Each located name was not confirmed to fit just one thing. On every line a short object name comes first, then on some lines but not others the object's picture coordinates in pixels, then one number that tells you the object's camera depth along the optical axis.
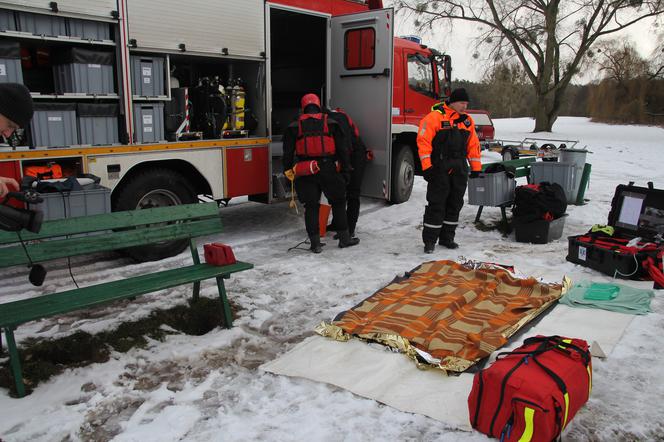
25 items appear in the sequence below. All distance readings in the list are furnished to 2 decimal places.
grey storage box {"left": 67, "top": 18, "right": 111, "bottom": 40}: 5.30
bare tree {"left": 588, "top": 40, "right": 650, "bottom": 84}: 34.28
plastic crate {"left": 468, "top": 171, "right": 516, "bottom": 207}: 7.32
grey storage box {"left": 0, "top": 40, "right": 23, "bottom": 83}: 4.90
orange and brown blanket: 3.88
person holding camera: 2.52
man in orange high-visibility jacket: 6.41
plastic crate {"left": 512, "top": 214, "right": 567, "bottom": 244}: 6.92
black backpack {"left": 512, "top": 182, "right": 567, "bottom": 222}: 6.95
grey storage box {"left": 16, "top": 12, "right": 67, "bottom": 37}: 4.98
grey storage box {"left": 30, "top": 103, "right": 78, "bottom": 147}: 5.23
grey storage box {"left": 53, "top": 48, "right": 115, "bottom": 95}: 5.42
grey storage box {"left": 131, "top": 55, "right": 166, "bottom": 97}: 5.78
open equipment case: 5.36
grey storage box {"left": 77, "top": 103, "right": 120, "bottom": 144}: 5.51
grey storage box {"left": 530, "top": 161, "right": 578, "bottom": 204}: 8.62
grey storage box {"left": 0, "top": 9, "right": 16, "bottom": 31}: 4.87
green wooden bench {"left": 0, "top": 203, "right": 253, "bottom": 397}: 3.31
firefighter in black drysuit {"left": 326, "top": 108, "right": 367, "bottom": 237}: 6.91
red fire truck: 5.34
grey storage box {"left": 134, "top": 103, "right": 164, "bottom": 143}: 5.88
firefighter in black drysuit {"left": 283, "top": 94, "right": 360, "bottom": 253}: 6.39
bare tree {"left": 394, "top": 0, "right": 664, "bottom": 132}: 29.84
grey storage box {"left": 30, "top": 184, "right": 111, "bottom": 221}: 5.20
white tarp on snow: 3.23
